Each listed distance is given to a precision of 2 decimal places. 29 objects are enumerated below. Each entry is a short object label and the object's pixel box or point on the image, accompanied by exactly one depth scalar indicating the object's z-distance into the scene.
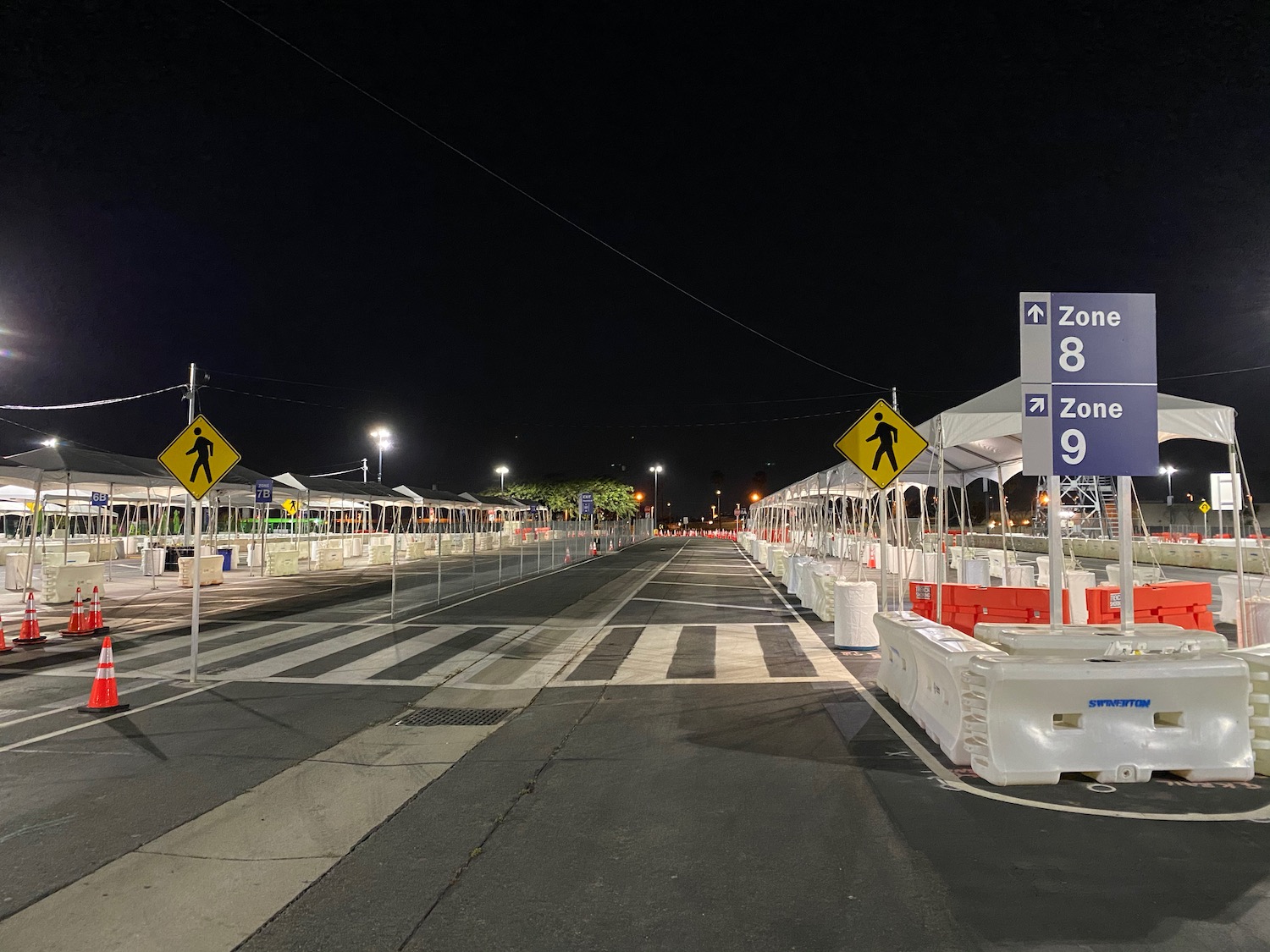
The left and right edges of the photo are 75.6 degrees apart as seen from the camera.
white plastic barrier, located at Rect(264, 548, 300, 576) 27.81
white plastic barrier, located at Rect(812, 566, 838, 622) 15.37
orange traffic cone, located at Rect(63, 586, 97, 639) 13.70
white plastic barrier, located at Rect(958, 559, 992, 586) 20.56
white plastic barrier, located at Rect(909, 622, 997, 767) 6.42
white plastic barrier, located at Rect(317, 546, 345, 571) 30.88
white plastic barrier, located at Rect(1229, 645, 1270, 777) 6.07
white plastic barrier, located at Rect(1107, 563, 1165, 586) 17.71
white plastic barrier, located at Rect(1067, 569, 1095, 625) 13.91
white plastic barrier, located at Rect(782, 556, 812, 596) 19.53
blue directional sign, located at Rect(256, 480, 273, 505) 28.98
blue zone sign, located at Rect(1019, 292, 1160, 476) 8.05
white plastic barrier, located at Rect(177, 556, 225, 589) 24.08
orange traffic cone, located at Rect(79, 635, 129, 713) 8.41
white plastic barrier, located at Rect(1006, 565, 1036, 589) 19.58
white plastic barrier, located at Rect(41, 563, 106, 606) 18.95
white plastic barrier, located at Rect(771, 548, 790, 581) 26.04
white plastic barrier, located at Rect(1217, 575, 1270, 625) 15.12
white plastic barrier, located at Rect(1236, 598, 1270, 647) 10.94
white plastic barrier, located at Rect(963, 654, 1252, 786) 5.89
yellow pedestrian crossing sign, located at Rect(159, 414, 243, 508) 9.99
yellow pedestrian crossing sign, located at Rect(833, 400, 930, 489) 10.56
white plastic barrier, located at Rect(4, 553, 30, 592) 22.42
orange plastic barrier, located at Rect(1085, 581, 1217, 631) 11.62
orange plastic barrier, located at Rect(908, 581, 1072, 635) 12.52
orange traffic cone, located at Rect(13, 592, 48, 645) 12.81
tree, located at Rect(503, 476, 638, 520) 107.50
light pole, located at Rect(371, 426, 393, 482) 69.88
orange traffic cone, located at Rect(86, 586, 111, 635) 14.22
